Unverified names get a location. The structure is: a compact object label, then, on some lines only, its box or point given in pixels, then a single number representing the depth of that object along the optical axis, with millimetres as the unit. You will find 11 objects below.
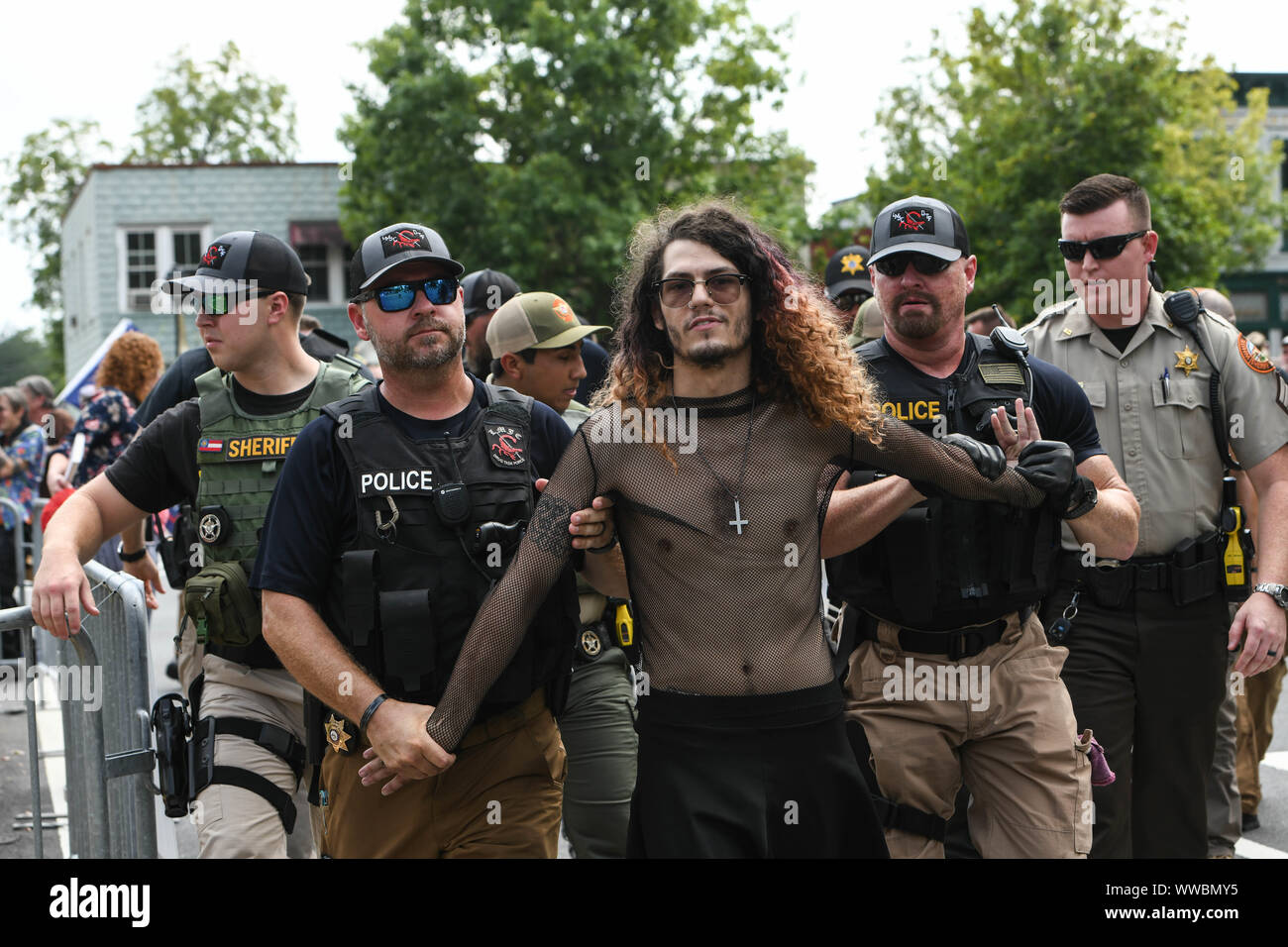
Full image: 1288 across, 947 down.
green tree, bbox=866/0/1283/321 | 21344
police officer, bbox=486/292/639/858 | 4430
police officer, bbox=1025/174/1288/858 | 4453
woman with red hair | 7914
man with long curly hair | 2998
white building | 32875
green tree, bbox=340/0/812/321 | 27281
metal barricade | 3709
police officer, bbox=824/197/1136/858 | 3668
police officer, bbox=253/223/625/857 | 3176
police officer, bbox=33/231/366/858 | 3689
